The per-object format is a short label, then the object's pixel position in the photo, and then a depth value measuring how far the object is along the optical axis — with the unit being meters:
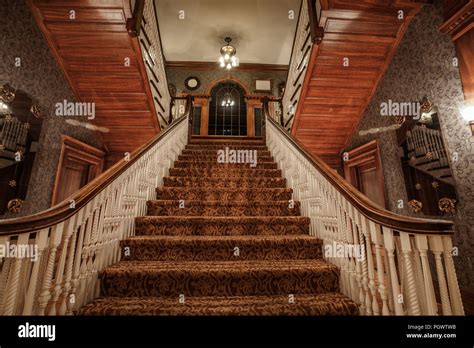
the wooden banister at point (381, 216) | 1.24
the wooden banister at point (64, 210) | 1.16
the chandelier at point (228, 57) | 5.66
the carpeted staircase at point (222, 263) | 1.48
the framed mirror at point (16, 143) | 2.70
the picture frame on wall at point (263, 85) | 7.46
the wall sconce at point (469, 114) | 2.38
